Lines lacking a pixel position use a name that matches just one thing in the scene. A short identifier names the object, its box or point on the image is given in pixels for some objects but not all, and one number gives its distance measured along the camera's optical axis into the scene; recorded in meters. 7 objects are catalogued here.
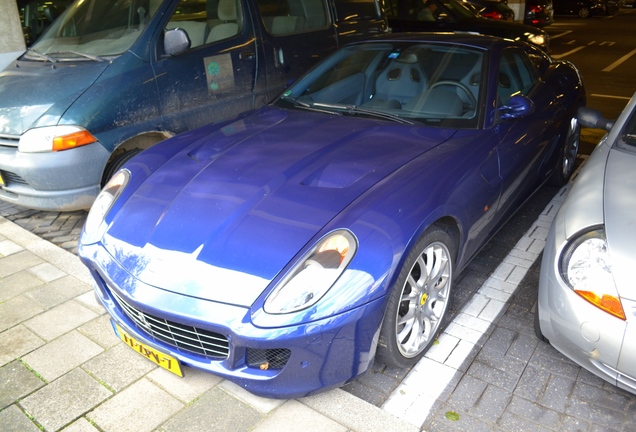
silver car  2.21
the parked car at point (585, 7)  22.23
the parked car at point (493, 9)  11.31
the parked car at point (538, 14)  15.52
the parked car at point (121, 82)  3.86
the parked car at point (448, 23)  8.63
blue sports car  2.18
